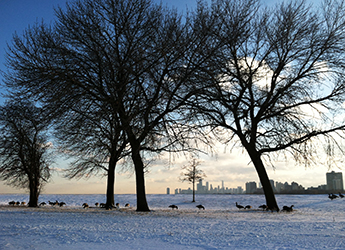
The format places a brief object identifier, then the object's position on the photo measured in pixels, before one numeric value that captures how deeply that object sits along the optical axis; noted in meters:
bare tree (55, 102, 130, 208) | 11.68
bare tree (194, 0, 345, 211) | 16.59
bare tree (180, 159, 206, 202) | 43.12
